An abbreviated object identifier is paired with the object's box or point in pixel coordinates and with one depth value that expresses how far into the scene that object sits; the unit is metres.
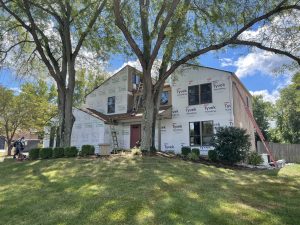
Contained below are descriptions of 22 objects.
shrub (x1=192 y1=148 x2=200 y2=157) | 11.91
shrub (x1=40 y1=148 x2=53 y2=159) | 11.56
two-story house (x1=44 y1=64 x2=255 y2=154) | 14.55
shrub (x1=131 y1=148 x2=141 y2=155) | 10.95
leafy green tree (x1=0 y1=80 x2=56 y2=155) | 18.09
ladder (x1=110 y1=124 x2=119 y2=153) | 16.50
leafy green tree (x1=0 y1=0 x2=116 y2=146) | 12.65
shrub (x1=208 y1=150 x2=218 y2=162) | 11.71
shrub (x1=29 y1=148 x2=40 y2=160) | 11.80
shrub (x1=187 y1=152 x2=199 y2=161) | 11.35
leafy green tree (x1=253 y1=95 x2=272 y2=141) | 31.53
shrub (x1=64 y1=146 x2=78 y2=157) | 11.48
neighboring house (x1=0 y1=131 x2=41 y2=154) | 31.43
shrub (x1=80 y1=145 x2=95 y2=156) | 11.79
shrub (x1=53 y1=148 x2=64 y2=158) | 11.47
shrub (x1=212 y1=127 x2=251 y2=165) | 11.42
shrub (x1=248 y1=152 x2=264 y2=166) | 12.53
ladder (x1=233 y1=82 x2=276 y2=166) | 13.15
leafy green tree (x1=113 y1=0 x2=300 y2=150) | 10.38
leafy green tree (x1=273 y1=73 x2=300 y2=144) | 28.25
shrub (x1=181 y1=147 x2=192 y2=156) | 12.48
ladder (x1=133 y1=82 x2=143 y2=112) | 17.54
